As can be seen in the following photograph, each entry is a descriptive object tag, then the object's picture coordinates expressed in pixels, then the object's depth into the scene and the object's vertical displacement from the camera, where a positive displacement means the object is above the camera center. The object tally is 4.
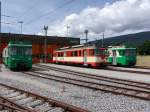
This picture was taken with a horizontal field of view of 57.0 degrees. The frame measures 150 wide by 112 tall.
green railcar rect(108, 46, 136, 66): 16.35 +0.00
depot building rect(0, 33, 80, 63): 28.69 +3.25
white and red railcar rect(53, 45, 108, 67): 14.94 +0.09
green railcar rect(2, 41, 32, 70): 12.99 +0.14
